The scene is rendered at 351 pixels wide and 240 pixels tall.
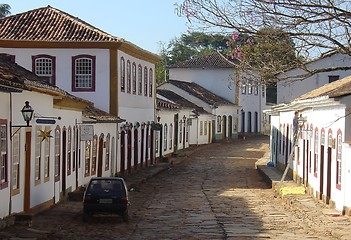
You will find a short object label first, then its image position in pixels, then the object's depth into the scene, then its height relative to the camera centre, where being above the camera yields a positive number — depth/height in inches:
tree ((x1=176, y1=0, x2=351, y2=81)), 583.2 +74.6
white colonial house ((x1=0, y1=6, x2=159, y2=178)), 1482.5 +124.7
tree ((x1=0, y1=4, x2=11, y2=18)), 3678.6 +517.5
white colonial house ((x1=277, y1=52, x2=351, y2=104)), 1975.9 +106.2
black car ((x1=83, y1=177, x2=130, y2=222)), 898.1 -88.3
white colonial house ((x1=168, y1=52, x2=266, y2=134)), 3127.5 +173.3
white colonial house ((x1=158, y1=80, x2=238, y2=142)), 2834.6 +55.3
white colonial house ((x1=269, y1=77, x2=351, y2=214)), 927.7 -34.5
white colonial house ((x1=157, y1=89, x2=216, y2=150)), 2401.1 -1.4
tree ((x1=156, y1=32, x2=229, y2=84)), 4512.8 +397.9
